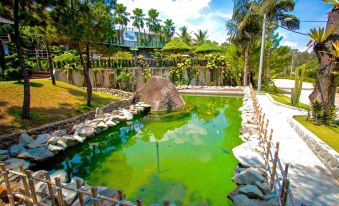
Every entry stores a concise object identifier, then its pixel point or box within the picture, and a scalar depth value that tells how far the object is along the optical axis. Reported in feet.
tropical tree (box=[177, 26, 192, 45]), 108.03
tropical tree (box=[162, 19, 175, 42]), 123.38
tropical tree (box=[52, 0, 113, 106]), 26.40
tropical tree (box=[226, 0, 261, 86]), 52.60
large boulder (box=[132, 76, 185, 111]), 39.88
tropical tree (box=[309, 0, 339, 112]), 21.31
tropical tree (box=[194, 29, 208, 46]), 109.60
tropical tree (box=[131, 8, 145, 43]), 117.80
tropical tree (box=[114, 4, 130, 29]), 108.58
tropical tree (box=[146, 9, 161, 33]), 119.96
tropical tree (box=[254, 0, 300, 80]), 46.75
